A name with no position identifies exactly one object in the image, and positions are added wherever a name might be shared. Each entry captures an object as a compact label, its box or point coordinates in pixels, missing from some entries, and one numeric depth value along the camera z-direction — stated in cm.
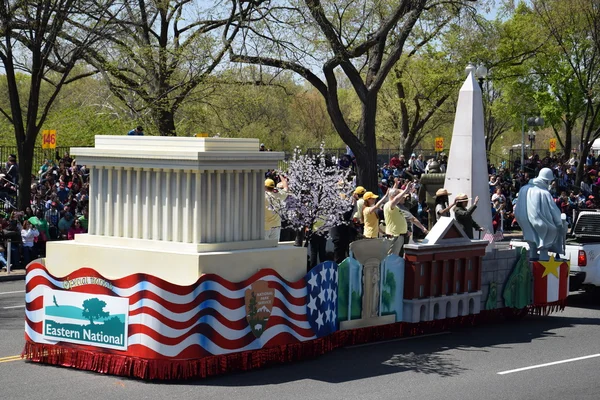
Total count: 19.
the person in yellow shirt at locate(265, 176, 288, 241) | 1519
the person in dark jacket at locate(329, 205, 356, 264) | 1523
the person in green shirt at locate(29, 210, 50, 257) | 2161
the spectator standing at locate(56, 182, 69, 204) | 2569
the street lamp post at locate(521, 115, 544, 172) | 4472
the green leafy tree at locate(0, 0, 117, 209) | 2209
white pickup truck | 1677
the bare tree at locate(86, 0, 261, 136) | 2728
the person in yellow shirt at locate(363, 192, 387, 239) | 1570
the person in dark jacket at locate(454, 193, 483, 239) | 1600
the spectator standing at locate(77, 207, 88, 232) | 2223
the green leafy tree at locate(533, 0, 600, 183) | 3519
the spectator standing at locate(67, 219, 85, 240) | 2182
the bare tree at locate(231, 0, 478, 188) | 2748
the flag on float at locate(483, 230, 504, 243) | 1751
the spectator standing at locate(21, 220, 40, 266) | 2106
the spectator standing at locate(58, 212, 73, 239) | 2259
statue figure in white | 1566
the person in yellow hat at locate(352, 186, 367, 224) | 1676
